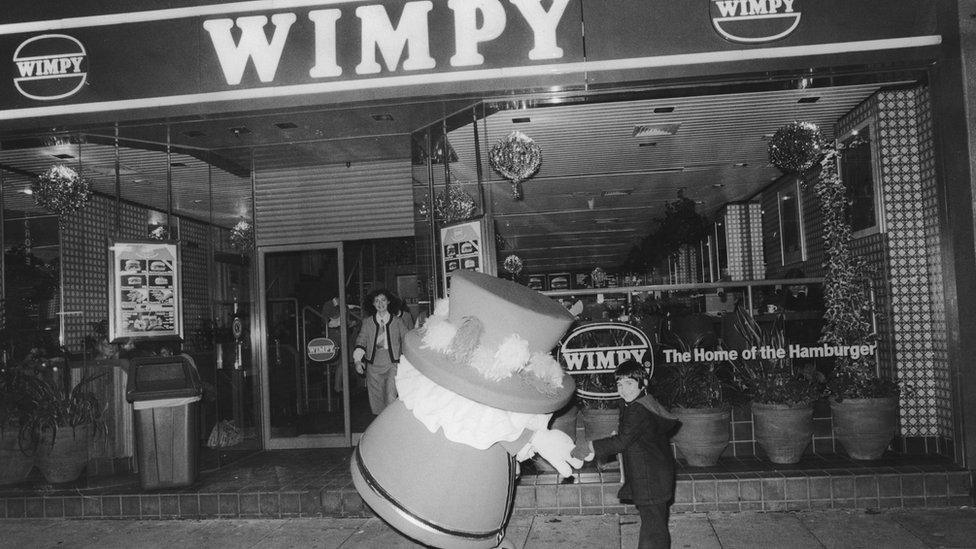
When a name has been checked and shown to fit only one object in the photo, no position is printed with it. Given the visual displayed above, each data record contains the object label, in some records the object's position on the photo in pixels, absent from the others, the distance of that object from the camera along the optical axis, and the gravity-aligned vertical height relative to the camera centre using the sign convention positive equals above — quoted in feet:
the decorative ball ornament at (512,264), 45.83 +1.51
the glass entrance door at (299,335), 24.21 -1.52
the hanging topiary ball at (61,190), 23.38 +4.14
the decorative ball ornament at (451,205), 21.31 +2.89
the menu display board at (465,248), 18.24 +1.12
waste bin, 18.49 -3.47
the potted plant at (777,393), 18.15 -3.35
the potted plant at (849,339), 18.15 -2.02
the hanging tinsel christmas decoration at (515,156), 21.84 +4.29
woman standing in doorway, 21.68 -1.67
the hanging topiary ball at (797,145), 20.79 +4.03
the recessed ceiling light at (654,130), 26.58 +6.12
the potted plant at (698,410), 18.13 -3.66
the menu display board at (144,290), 20.29 +0.36
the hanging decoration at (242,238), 25.94 +2.38
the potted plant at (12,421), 19.65 -3.35
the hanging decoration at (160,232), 38.60 +4.11
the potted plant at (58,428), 19.52 -3.64
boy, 12.19 -3.24
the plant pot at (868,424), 18.07 -4.23
